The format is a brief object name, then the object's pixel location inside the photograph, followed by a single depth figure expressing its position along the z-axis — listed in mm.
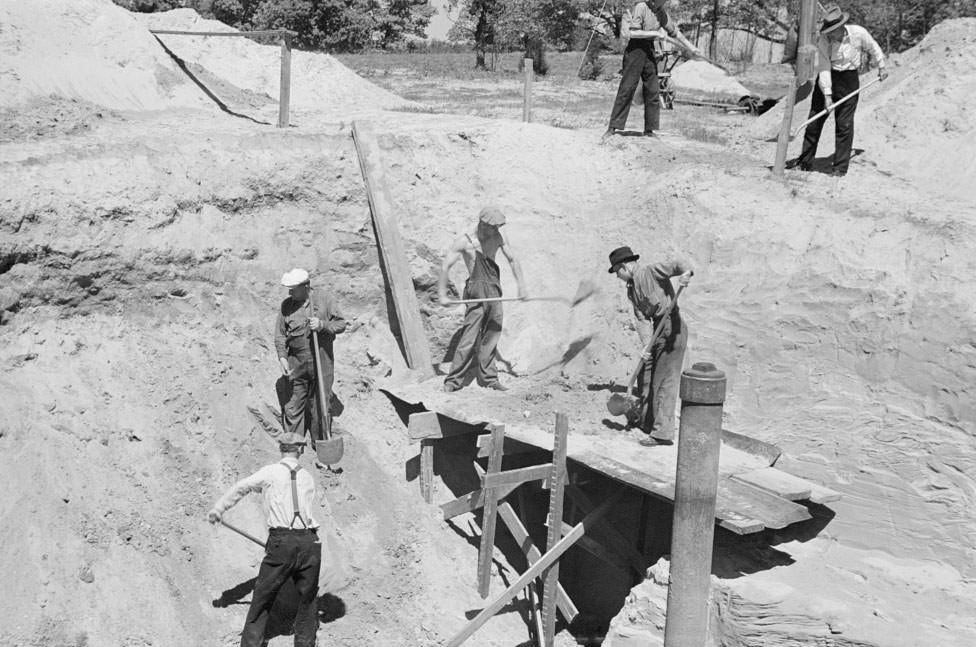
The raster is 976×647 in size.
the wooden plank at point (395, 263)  10617
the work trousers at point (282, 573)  7414
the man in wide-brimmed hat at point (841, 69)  10758
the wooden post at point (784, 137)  10484
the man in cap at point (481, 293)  9688
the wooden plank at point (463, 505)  9398
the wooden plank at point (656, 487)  7199
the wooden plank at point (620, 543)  8844
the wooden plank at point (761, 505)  7375
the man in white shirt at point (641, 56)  11555
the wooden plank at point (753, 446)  8477
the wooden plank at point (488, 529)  9047
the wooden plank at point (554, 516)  8508
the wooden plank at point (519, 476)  8883
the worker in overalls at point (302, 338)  9117
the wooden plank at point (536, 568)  8594
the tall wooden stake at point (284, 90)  11836
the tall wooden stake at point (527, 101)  12609
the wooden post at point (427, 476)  9945
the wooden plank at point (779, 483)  7770
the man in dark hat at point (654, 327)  8398
